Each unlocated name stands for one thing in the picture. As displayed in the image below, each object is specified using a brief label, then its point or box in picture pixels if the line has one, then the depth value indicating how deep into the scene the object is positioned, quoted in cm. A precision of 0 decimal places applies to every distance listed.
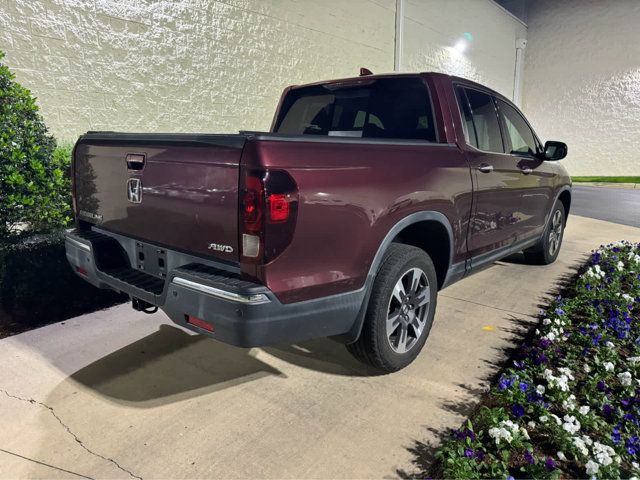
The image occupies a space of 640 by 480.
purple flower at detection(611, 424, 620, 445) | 230
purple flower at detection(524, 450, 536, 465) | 222
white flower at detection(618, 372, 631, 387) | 281
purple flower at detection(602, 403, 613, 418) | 259
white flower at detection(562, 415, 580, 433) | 237
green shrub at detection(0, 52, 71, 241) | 391
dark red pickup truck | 224
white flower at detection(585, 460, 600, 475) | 208
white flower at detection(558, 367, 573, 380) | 285
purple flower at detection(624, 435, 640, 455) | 224
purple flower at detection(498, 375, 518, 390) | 274
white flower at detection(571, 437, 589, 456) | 223
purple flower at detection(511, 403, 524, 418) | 250
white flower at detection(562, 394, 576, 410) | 257
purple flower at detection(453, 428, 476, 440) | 235
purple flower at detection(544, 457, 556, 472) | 215
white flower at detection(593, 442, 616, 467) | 213
